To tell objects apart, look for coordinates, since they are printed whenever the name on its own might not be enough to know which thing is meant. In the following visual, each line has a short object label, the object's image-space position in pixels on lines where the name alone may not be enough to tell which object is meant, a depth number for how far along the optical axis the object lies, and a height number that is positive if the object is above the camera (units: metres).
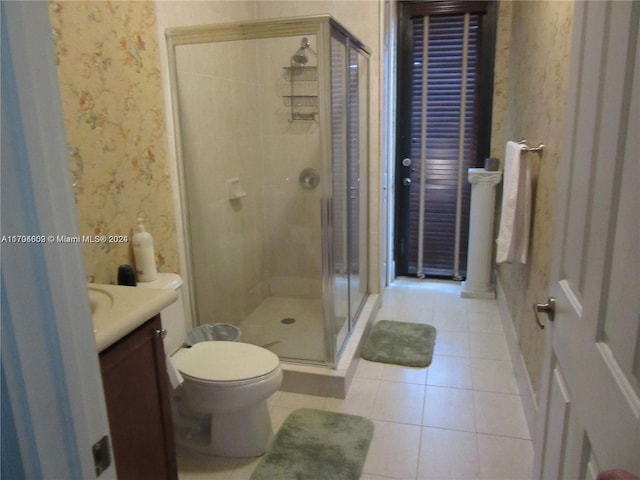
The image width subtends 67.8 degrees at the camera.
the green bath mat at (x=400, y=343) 2.83 -1.30
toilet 1.91 -1.00
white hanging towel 2.27 -0.38
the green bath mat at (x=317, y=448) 1.92 -1.33
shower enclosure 2.38 -0.22
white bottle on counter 1.96 -0.47
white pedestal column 3.61 -0.79
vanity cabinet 1.25 -0.73
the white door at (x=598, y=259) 0.73 -0.24
